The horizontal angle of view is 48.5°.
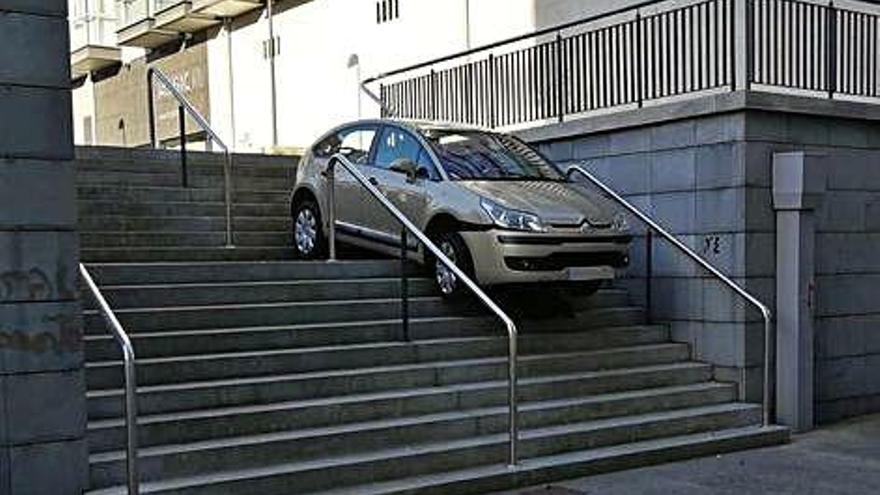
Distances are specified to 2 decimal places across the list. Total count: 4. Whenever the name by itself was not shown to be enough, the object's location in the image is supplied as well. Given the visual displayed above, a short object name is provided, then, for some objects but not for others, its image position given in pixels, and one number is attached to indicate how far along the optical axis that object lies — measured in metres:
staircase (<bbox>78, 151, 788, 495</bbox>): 5.79
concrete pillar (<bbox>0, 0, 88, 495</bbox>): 4.98
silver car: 7.50
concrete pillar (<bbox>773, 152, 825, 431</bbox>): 7.78
